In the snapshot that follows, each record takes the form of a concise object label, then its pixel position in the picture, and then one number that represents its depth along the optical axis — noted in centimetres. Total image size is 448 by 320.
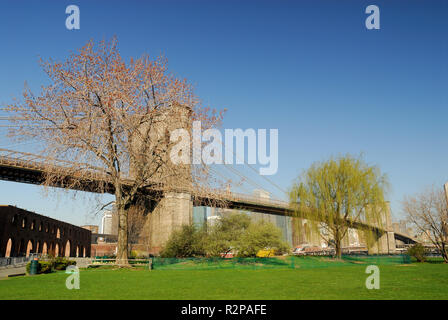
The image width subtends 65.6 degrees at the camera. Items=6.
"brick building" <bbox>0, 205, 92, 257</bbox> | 4347
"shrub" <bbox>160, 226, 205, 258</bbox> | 3209
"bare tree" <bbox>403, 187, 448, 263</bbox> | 3538
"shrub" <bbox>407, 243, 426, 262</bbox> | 3359
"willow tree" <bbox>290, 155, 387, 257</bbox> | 3139
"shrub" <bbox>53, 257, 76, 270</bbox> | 2234
